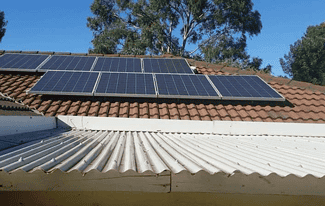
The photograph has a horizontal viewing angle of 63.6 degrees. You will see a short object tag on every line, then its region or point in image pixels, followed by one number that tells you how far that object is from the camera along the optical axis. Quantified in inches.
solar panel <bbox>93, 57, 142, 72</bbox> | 444.4
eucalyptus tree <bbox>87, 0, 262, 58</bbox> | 1257.4
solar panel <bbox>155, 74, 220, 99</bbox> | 356.8
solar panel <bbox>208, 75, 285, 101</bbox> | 363.9
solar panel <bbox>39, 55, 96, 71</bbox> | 439.7
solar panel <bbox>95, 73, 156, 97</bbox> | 353.4
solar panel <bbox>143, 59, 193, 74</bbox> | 446.6
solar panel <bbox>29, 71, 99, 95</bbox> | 350.0
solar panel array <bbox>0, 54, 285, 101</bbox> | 358.0
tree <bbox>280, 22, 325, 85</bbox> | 1628.0
